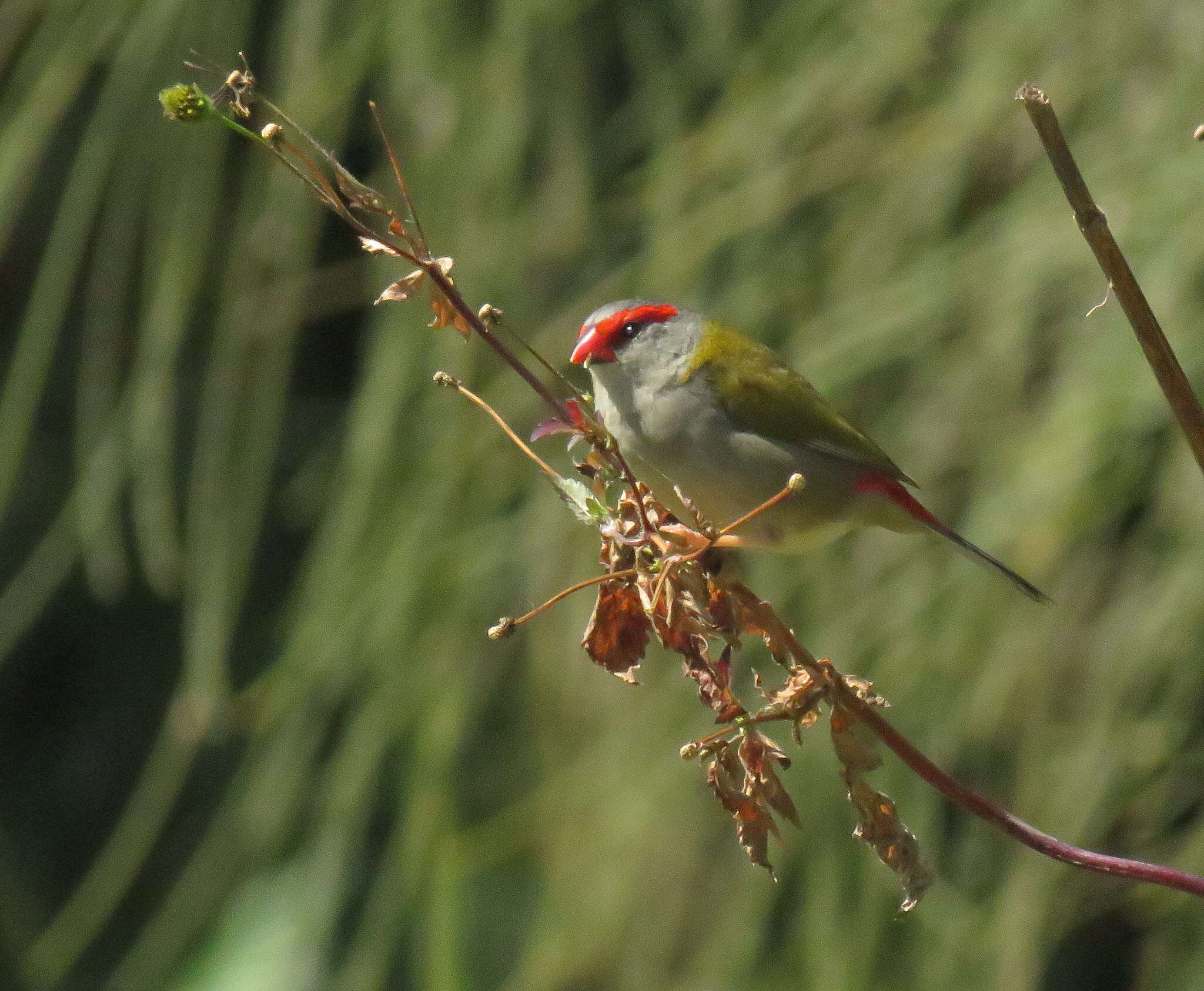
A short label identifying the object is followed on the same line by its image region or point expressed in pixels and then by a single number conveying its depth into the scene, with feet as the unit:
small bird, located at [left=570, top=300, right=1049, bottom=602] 18.23
